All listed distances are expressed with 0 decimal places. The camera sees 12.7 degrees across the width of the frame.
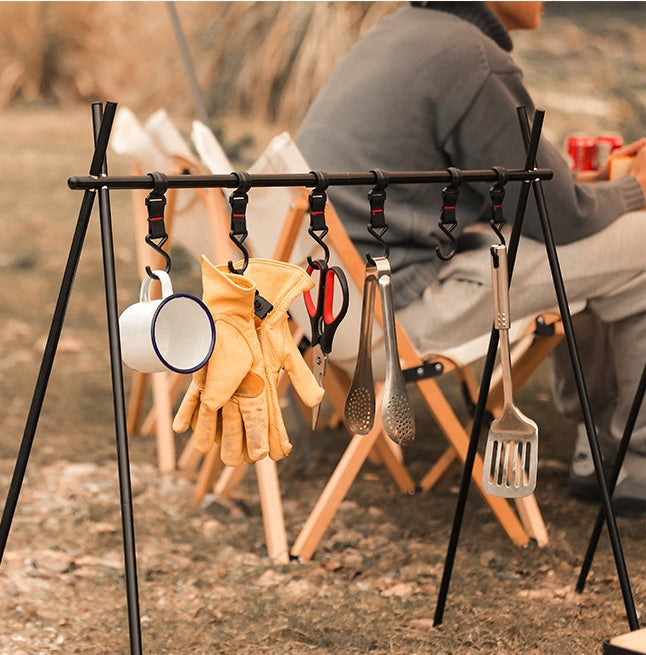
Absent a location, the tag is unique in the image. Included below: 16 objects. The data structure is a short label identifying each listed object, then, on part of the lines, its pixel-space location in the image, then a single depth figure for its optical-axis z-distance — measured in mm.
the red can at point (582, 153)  4669
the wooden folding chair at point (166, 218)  4478
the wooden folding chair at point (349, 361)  4142
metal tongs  3577
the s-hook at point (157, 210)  3427
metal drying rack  3447
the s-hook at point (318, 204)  3537
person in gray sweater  4213
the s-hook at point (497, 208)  3662
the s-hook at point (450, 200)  3619
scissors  3554
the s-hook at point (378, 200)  3577
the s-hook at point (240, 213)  3478
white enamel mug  3428
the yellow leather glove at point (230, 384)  3473
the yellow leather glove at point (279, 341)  3532
